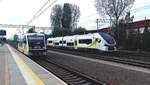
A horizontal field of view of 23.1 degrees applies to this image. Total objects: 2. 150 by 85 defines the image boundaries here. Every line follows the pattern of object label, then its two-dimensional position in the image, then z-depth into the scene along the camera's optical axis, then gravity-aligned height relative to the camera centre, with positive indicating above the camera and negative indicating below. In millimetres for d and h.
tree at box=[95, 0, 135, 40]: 79069 +6991
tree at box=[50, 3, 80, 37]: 124438 +8590
